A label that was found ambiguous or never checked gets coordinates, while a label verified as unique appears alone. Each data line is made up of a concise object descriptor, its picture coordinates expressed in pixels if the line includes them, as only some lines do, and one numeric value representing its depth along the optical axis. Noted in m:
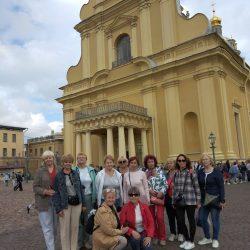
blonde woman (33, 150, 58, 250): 6.32
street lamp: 22.41
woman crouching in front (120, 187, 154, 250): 5.52
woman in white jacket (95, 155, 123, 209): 6.69
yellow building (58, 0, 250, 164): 26.42
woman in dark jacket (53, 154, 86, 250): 6.17
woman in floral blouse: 7.07
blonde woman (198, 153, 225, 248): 6.80
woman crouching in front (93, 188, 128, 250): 5.27
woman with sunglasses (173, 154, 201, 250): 6.72
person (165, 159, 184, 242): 7.42
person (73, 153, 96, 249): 6.83
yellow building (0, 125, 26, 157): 70.38
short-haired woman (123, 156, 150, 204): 6.73
